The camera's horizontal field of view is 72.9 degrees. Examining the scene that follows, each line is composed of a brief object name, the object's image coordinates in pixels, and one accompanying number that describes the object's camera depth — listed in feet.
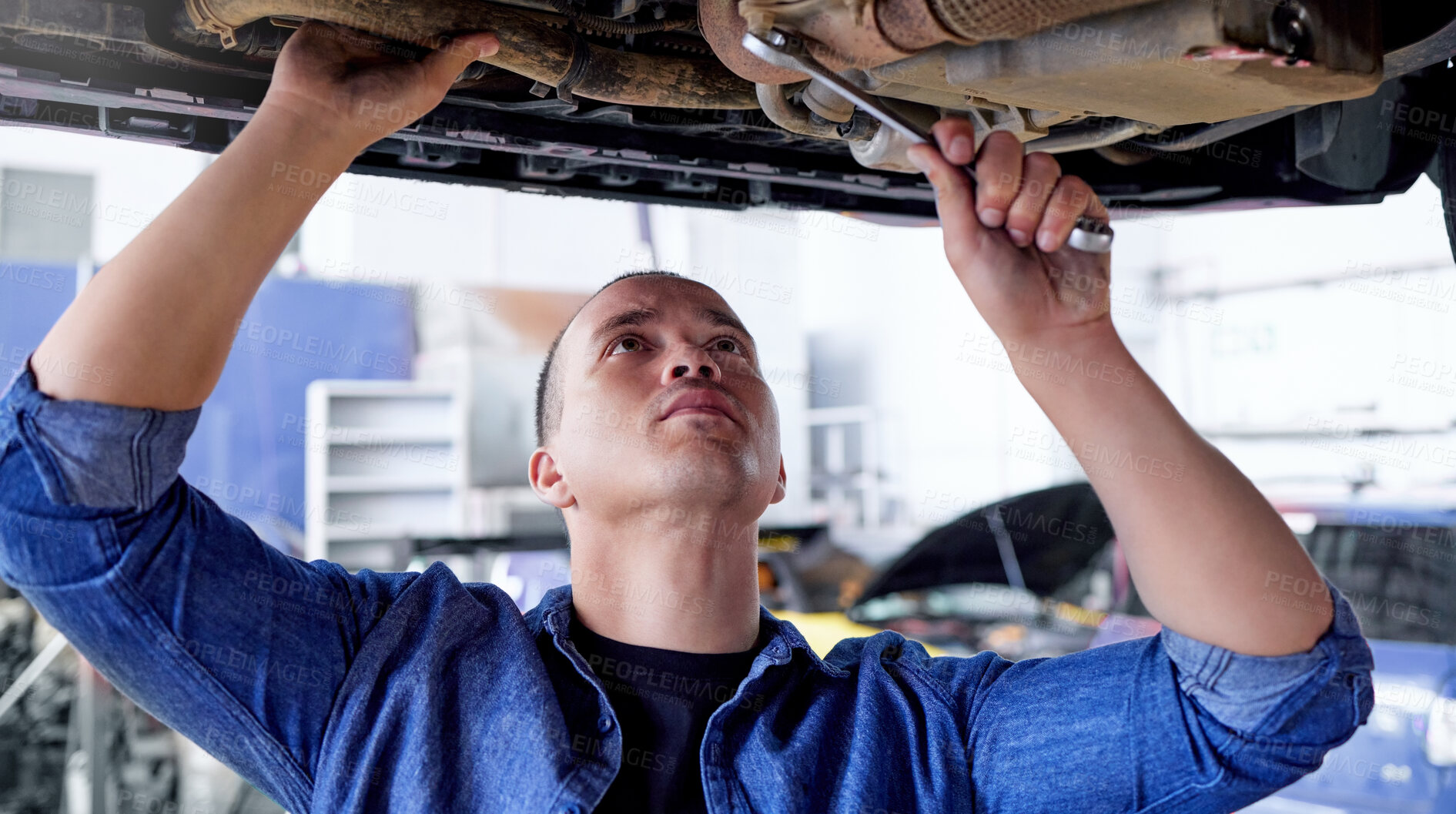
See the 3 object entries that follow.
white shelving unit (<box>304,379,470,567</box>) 21.22
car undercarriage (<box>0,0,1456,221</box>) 3.08
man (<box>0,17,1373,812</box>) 3.08
